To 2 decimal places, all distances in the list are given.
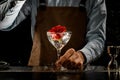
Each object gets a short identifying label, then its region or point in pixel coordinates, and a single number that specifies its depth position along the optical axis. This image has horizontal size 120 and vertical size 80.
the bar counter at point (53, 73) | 1.84
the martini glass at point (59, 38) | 2.24
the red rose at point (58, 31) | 2.22
